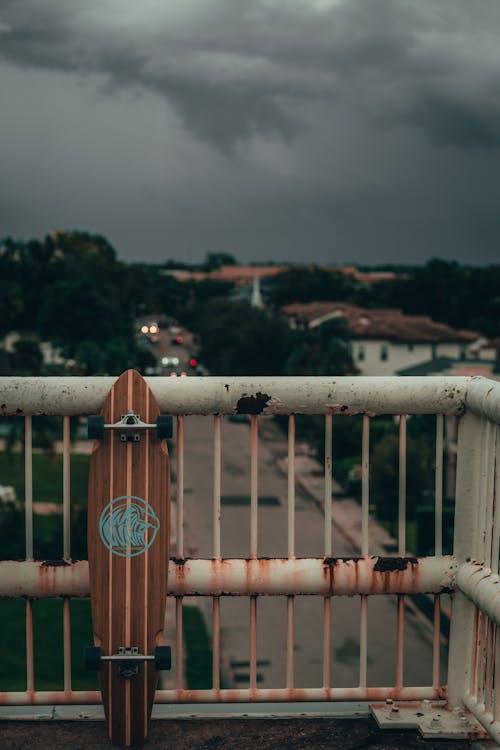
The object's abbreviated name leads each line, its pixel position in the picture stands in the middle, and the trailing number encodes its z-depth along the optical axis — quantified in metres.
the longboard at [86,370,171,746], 3.92
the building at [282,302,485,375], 88.62
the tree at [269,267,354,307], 151.12
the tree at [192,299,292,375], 85.62
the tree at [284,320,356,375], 71.44
